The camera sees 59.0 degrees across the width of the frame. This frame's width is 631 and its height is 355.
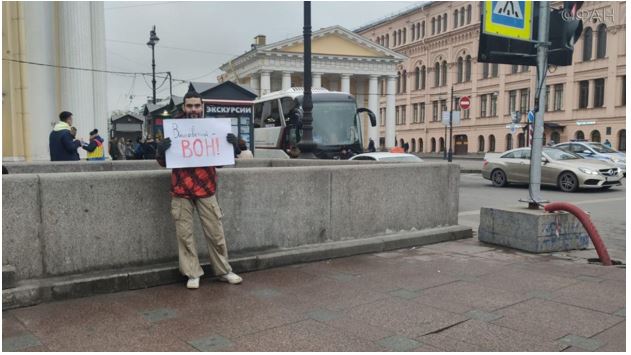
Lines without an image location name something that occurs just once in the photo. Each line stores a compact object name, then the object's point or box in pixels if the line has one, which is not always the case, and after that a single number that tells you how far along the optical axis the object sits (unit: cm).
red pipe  650
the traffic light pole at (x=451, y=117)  3295
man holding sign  525
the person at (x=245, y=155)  1178
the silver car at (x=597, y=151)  2322
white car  1563
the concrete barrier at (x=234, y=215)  482
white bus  2389
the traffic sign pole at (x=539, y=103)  742
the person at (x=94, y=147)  1176
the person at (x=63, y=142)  996
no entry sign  3472
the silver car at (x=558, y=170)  1667
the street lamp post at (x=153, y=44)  3081
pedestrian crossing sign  718
